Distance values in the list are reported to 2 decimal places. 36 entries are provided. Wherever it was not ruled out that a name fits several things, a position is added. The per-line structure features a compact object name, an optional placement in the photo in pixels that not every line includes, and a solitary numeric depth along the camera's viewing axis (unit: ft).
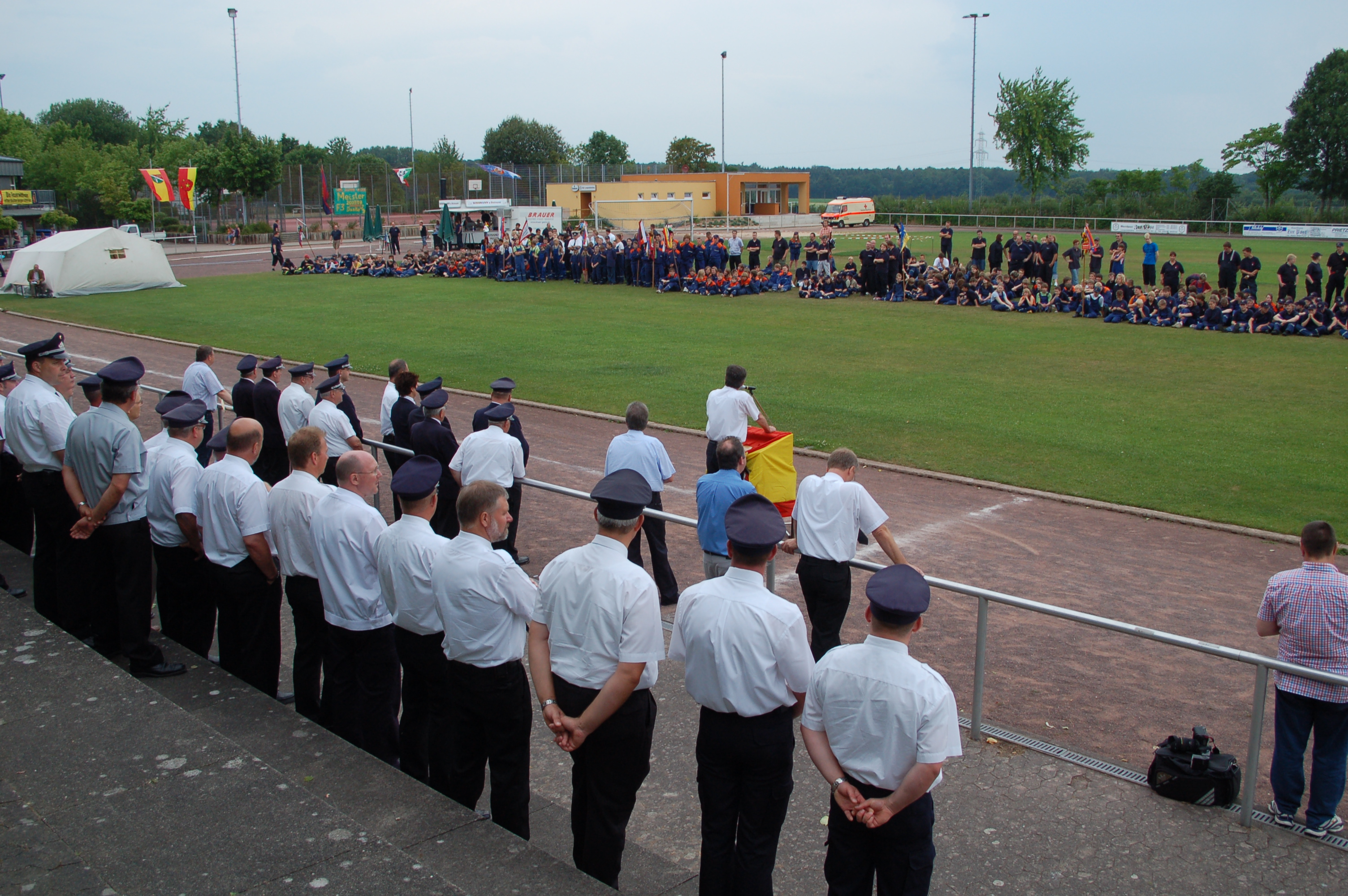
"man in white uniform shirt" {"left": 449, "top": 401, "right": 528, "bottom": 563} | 28.43
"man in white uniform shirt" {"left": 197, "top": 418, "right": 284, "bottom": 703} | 19.51
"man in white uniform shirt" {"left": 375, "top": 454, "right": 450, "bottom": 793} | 16.47
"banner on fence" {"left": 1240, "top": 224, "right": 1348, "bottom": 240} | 172.14
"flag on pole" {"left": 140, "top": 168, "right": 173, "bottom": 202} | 157.99
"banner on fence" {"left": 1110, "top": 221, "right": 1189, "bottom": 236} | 187.93
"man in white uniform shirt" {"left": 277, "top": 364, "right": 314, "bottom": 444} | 35.50
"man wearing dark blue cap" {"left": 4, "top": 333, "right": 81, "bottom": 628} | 23.50
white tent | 118.62
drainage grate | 17.83
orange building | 246.06
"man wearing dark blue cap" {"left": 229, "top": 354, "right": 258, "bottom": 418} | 38.47
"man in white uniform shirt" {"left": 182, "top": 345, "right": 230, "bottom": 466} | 41.55
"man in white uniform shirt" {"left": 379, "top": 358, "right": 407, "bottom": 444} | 36.04
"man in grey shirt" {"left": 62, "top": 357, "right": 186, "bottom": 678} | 20.54
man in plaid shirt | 17.40
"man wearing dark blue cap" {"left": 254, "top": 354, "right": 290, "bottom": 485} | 38.06
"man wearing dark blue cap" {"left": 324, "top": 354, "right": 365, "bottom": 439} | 35.63
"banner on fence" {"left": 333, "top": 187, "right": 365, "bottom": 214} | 217.97
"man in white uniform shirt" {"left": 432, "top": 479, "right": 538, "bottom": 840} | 15.20
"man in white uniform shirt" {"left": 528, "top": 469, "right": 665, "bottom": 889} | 14.03
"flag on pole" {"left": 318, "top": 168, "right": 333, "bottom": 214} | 206.28
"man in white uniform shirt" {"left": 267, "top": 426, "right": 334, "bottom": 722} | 18.67
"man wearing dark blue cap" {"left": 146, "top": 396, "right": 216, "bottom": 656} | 20.62
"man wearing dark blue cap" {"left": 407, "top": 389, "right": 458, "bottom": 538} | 30.94
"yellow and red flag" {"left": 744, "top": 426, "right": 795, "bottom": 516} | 31.27
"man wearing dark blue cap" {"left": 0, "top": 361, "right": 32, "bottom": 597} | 29.35
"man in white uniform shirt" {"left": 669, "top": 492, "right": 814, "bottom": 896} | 13.56
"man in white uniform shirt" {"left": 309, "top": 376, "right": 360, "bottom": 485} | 32.30
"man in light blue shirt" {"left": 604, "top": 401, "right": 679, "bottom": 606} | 28.35
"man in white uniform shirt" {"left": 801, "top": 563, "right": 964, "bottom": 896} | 11.99
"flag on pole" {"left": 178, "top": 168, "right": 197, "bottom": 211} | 151.94
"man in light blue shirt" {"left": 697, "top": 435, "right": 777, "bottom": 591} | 24.26
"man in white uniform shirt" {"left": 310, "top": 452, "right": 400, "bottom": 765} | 17.70
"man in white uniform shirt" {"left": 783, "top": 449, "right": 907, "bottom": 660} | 22.24
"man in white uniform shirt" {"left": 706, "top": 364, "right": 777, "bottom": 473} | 34.12
